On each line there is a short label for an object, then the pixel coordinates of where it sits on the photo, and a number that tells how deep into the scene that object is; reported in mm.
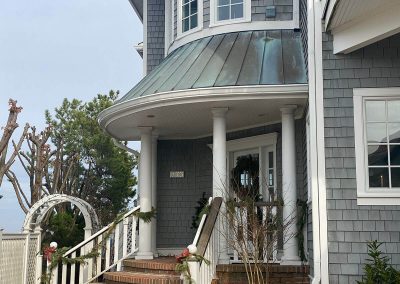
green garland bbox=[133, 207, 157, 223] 10016
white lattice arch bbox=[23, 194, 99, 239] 9711
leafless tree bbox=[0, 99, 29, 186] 13261
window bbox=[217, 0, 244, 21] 10383
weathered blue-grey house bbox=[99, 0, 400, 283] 6848
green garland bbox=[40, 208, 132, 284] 9180
